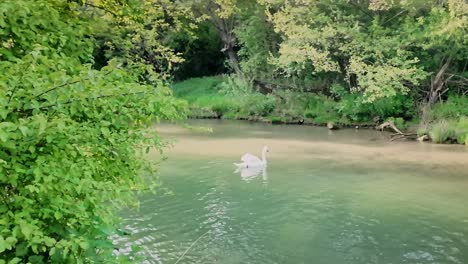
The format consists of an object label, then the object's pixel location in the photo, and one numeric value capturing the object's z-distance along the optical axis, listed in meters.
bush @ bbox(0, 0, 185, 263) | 3.09
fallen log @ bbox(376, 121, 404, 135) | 21.78
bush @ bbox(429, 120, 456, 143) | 19.62
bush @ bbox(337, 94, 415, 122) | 23.48
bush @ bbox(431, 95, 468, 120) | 21.34
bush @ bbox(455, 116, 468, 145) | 19.16
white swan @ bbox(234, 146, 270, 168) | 14.90
